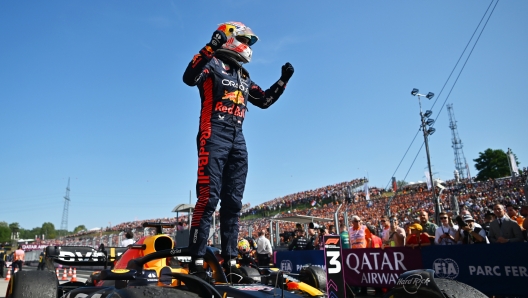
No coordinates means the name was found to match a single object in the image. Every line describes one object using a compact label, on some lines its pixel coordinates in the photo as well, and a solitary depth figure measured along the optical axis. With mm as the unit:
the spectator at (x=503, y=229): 7984
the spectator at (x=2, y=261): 19314
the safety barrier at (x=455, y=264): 7184
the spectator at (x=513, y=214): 9211
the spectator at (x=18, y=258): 19641
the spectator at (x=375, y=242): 10678
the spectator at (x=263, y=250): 12602
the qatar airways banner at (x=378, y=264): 8852
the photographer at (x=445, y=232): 8938
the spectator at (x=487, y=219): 9221
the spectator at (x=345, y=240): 11414
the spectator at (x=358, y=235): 10620
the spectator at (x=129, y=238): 11912
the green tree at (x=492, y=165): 62750
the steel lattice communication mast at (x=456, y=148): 65688
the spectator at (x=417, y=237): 8988
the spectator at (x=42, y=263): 12030
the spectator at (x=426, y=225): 9953
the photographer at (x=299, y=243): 13016
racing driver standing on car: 3816
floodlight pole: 18005
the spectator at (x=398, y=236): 10102
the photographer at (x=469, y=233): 8359
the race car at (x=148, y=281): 2590
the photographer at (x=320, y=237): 12212
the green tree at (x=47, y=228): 133550
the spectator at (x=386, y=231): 11212
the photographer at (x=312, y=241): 12914
